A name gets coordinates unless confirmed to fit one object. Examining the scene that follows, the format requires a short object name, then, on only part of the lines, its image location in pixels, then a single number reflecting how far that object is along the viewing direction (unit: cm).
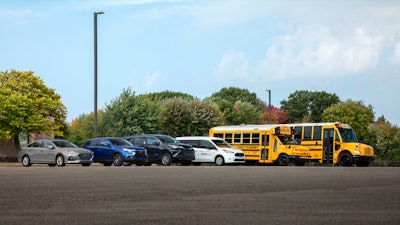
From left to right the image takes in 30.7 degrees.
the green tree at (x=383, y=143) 11300
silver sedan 3859
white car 4488
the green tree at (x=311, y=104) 12356
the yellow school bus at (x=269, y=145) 4697
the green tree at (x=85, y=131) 6638
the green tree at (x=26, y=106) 6375
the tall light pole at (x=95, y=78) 4647
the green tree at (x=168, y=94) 12293
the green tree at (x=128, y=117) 6322
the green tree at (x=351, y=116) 10662
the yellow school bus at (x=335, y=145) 4578
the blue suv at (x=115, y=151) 4066
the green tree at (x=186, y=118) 7431
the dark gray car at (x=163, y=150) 4238
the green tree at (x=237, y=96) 12634
